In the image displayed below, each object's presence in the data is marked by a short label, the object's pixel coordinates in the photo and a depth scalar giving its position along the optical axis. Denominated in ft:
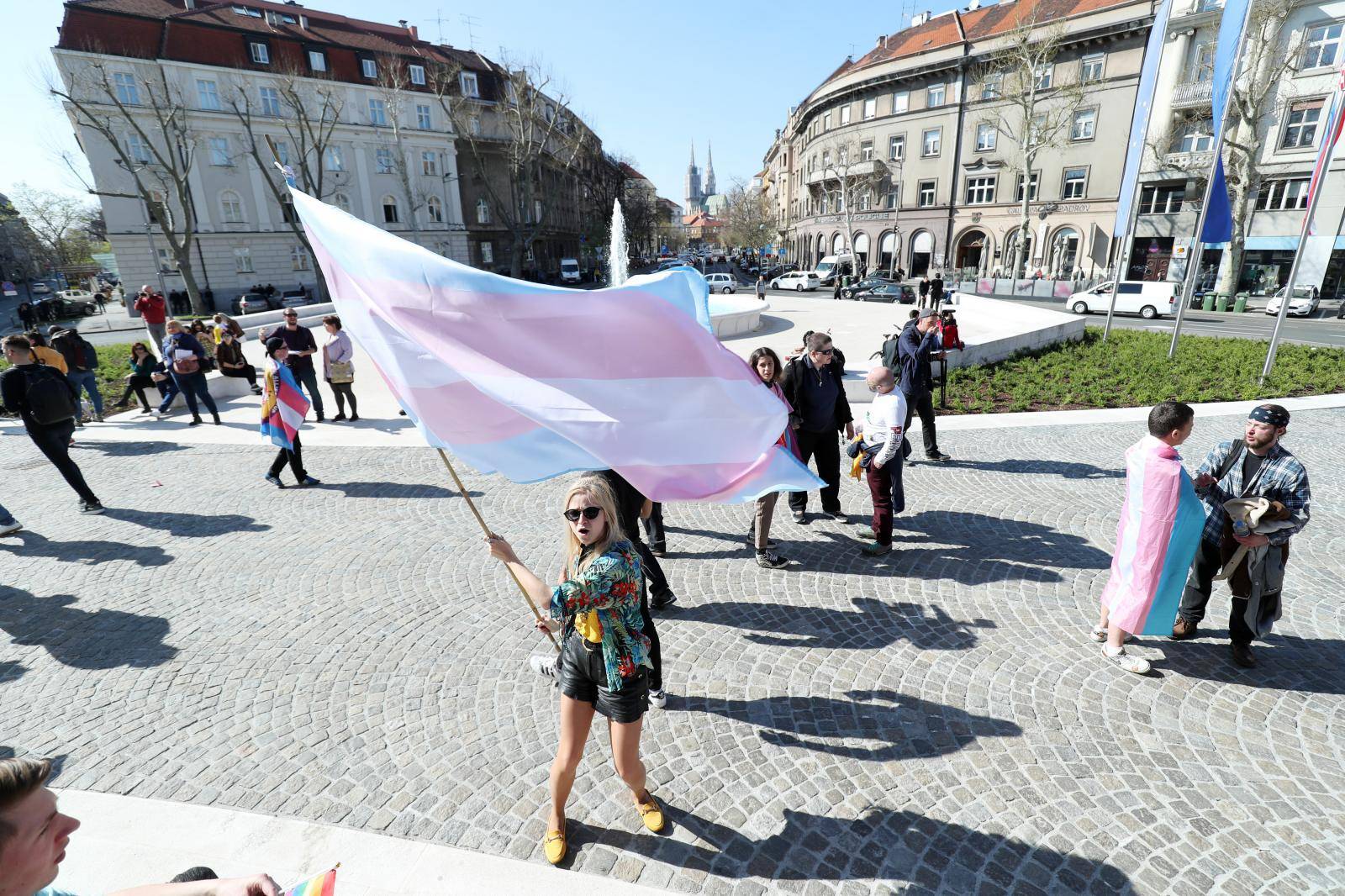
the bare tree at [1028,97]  130.00
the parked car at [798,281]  140.97
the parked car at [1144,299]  90.02
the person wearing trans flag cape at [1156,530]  13.25
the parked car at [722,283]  130.52
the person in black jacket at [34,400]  23.17
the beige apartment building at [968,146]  135.54
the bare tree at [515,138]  124.16
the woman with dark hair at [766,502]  18.99
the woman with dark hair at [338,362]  33.81
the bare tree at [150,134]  107.45
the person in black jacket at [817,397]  20.29
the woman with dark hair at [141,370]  38.86
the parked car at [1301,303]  90.48
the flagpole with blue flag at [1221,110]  40.98
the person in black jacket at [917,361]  26.81
